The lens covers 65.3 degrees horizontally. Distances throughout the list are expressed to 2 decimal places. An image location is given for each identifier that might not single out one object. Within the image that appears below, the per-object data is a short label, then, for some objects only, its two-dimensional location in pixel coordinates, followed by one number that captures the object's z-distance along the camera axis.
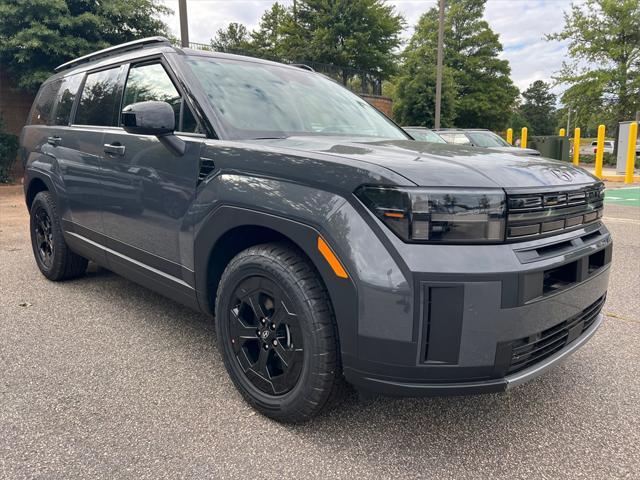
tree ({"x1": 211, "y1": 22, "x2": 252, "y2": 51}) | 63.34
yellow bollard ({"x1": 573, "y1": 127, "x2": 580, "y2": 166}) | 18.98
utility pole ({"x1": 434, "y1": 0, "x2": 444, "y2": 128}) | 17.11
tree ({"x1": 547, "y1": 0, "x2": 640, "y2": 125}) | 27.31
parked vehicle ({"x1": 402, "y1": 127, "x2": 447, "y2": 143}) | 10.21
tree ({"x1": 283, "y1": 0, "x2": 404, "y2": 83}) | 32.62
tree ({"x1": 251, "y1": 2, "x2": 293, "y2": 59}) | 35.09
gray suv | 1.82
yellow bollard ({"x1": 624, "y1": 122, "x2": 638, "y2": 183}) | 16.16
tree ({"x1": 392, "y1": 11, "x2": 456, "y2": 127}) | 23.34
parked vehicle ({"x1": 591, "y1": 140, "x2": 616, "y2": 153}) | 35.84
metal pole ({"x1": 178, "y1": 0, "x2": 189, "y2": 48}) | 9.23
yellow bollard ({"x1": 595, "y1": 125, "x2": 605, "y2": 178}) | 16.41
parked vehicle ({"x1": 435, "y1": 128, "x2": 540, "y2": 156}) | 12.95
